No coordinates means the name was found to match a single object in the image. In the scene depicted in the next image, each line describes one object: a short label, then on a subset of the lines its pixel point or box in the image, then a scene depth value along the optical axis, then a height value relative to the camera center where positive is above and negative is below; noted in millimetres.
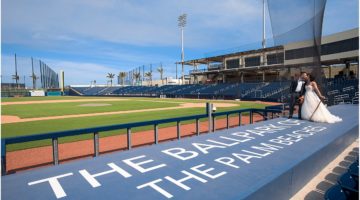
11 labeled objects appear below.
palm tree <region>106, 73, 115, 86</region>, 117188 +10566
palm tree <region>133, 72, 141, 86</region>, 93481 +8371
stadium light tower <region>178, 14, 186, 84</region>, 60719 +19115
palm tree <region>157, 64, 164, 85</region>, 87462 +9941
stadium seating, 24194 +931
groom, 8406 +141
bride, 8109 -381
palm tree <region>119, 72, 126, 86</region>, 111094 +10467
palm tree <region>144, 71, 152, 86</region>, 97638 +9122
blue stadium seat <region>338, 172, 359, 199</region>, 2549 -1119
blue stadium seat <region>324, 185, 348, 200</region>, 2575 -1130
